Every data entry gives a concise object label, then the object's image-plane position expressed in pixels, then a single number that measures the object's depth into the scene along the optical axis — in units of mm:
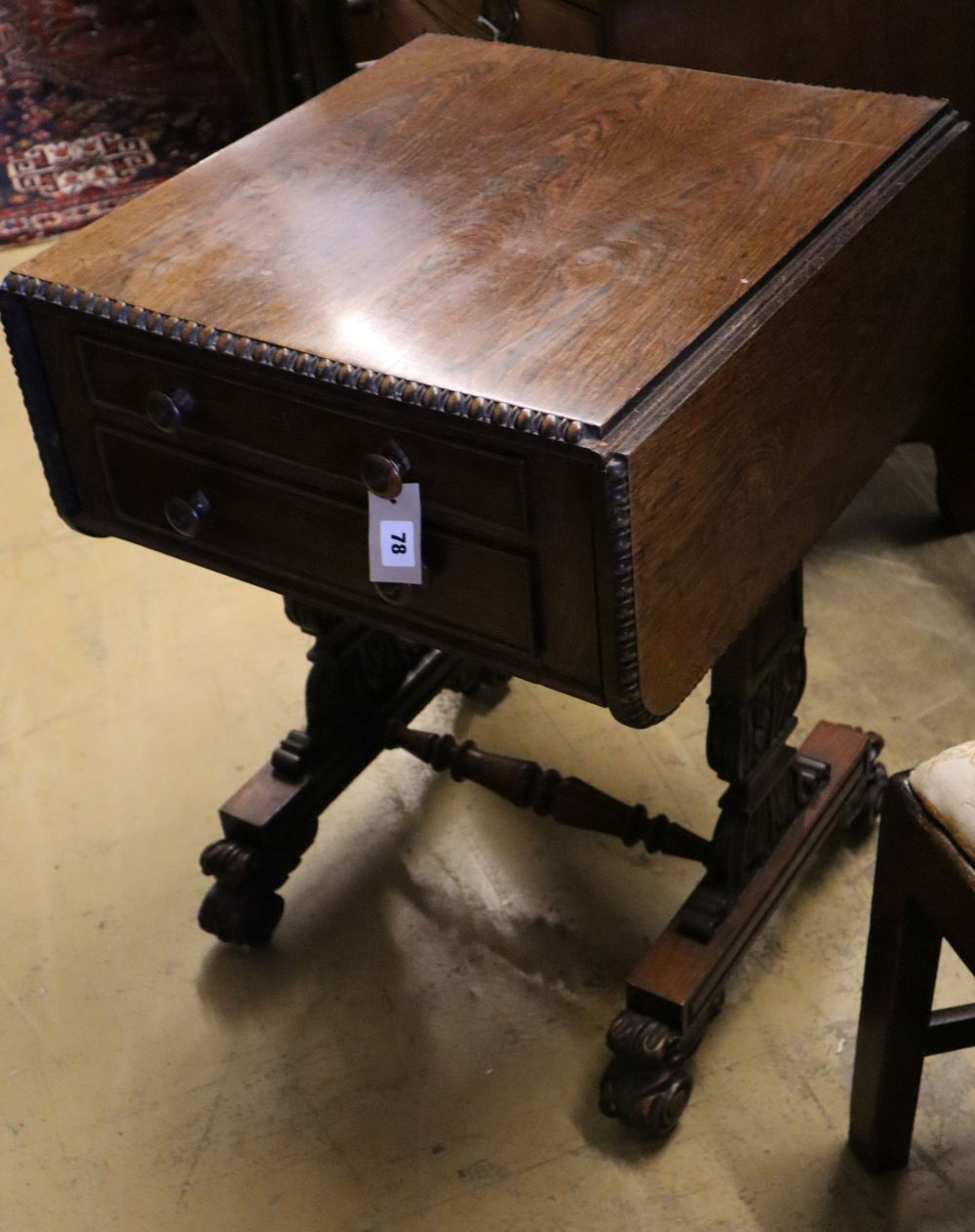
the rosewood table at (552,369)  1271
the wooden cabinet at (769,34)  1947
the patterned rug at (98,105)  3910
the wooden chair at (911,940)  1296
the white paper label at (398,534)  1331
